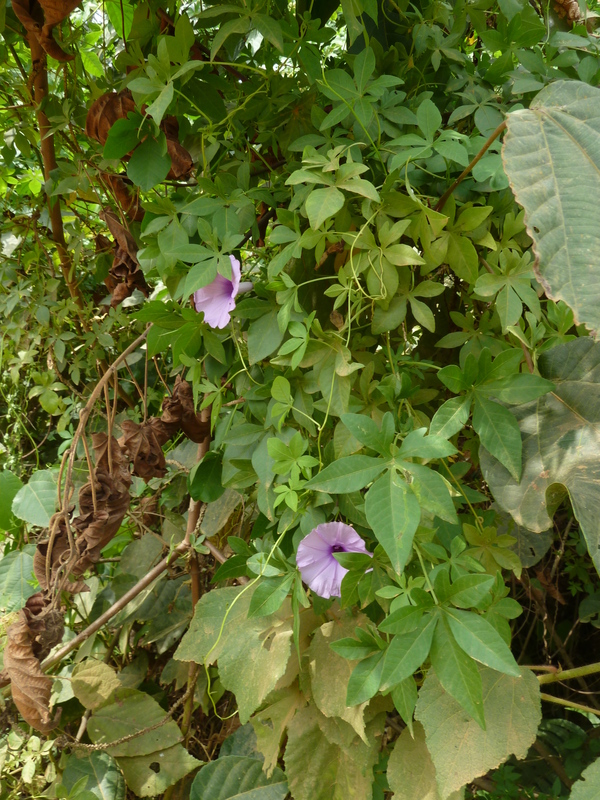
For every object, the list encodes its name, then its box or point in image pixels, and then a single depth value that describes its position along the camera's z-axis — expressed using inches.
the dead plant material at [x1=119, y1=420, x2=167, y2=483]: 41.7
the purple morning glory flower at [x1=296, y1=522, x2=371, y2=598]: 31.3
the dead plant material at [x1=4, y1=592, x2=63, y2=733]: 38.6
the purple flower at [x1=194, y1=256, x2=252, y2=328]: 34.5
